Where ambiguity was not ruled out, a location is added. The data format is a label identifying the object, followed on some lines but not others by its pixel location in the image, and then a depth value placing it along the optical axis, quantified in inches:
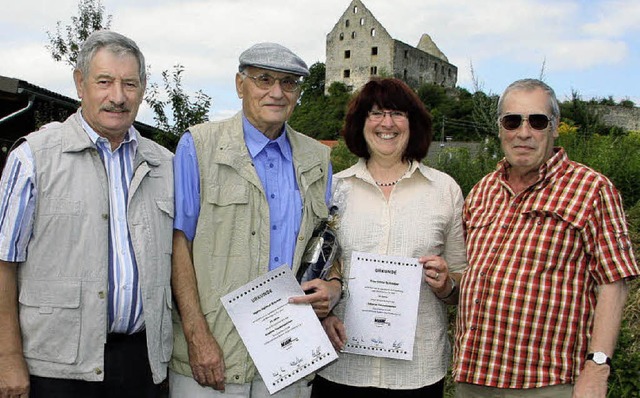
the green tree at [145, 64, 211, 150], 430.6
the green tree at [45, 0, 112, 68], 693.9
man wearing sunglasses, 106.0
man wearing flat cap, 114.3
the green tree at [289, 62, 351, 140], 1959.9
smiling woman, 126.0
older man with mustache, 99.6
